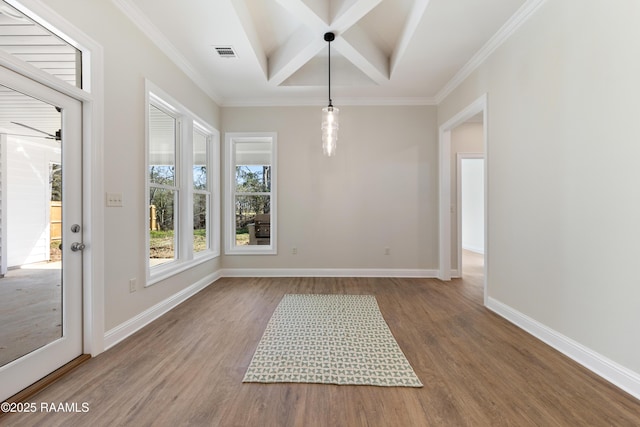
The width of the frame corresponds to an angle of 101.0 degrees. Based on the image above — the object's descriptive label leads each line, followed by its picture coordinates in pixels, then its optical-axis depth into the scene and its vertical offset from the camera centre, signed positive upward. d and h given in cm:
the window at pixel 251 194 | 459 +36
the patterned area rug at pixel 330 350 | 177 -108
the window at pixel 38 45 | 156 +112
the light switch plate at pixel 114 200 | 219 +13
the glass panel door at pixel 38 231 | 161 -11
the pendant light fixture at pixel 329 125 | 299 +103
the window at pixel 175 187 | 304 +36
